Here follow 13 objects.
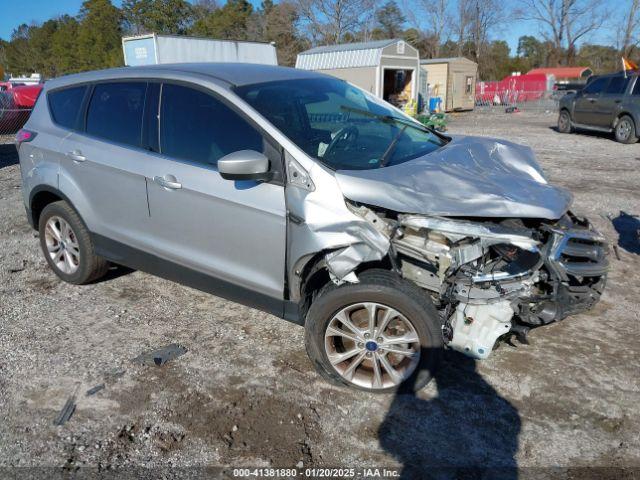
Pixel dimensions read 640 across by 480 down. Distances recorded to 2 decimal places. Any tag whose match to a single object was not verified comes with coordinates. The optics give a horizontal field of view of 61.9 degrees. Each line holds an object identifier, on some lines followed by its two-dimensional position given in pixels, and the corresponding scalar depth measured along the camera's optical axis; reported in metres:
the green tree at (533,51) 65.08
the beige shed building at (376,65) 22.45
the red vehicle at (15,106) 17.78
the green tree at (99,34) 59.84
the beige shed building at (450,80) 27.36
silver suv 3.04
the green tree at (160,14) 55.75
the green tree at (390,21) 57.75
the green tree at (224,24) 55.81
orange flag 16.64
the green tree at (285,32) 51.59
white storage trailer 15.95
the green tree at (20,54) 76.50
